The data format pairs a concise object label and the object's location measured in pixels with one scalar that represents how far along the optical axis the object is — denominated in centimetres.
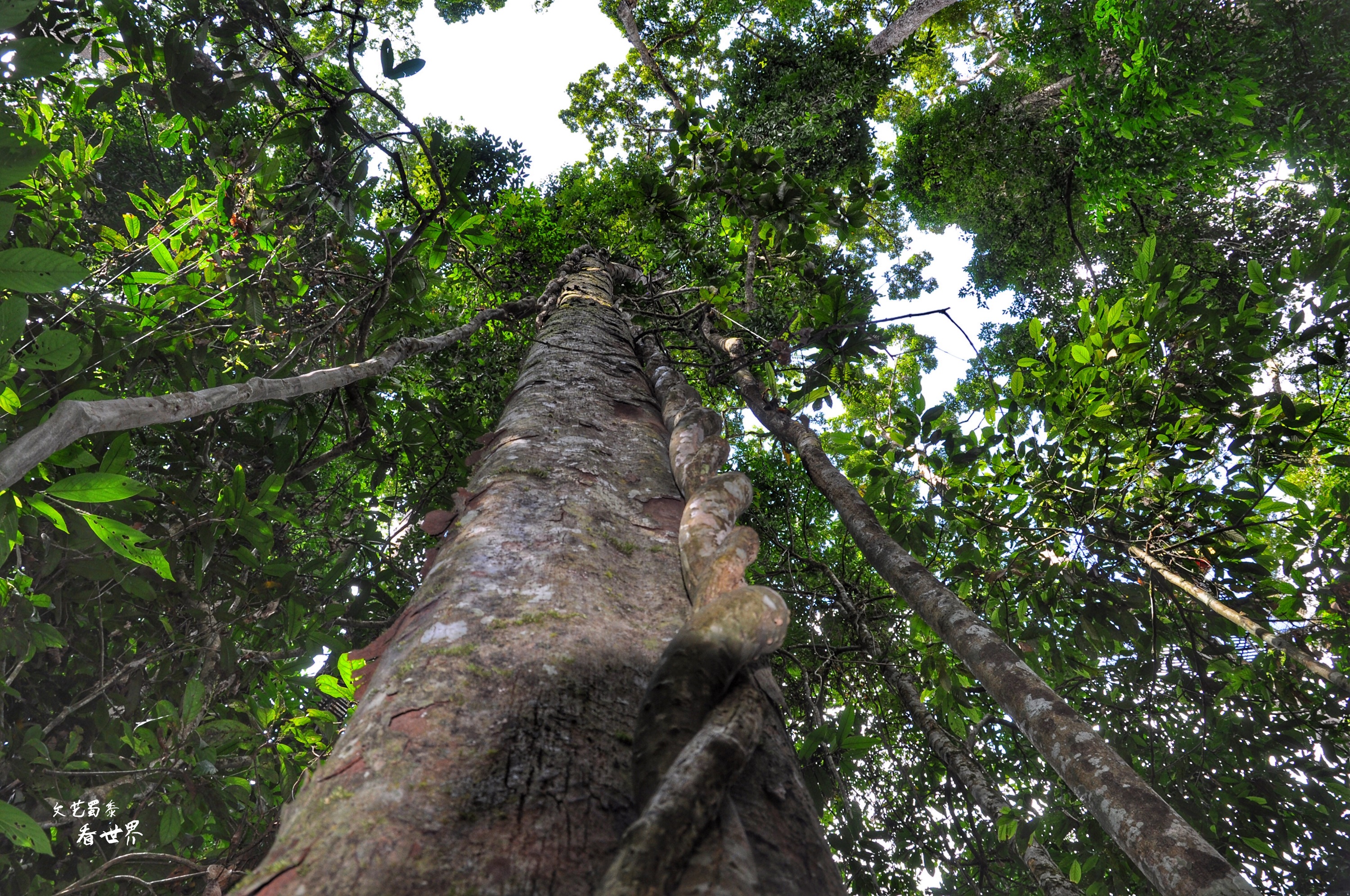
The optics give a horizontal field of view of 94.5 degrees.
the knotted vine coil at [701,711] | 61
